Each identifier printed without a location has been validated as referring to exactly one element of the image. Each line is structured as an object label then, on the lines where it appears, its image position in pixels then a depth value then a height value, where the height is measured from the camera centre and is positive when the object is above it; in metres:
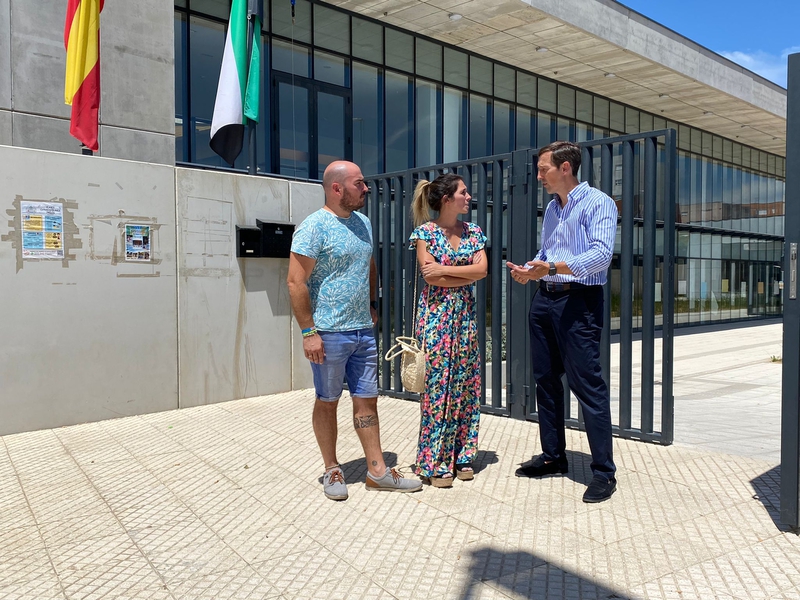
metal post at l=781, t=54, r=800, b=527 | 3.54 -0.25
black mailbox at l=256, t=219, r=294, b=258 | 7.55 +0.44
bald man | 4.20 -0.20
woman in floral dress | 4.57 -0.34
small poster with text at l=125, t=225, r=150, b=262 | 6.65 +0.34
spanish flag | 7.09 +2.15
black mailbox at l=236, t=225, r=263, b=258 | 7.41 +0.40
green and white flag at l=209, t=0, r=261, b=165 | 8.09 +2.23
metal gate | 5.48 +0.08
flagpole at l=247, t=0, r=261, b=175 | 8.13 +1.82
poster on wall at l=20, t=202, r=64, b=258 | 6.02 +0.43
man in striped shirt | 4.21 -0.10
